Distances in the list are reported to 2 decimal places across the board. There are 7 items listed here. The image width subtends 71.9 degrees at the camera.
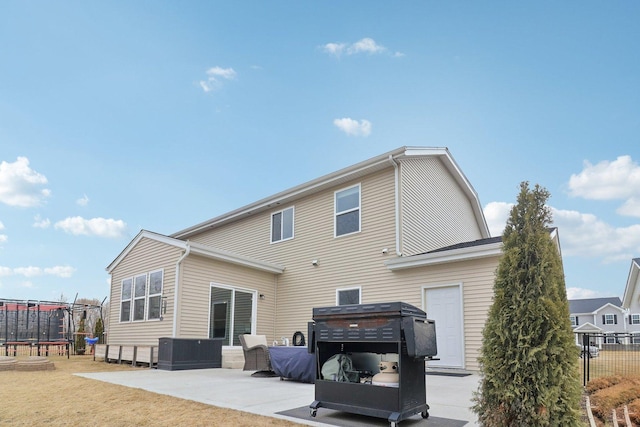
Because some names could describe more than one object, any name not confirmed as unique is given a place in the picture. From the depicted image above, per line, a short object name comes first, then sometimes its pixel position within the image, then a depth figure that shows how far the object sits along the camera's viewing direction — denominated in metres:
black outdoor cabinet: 9.93
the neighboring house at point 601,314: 42.22
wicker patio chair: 9.02
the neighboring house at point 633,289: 15.87
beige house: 9.76
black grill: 4.18
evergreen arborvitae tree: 3.35
